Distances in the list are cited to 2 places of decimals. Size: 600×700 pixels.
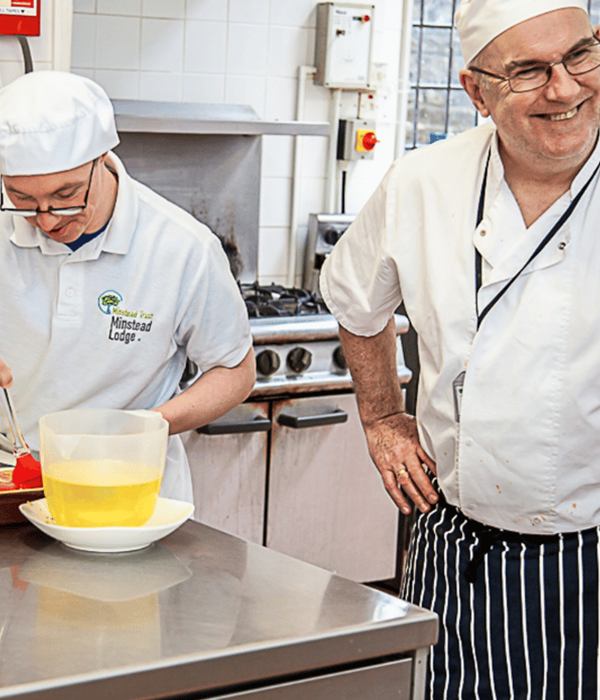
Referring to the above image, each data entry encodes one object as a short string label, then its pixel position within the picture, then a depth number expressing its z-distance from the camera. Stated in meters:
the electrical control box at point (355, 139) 3.50
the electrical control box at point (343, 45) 3.38
